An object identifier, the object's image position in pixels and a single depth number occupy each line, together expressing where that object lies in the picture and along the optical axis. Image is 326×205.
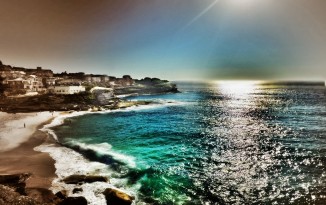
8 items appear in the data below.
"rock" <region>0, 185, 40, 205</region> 19.81
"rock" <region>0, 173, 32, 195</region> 25.75
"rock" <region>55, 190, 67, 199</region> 25.11
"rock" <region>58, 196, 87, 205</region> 22.55
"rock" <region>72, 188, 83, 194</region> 26.87
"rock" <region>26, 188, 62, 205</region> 23.69
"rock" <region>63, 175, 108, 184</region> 29.50
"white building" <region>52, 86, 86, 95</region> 130.12
